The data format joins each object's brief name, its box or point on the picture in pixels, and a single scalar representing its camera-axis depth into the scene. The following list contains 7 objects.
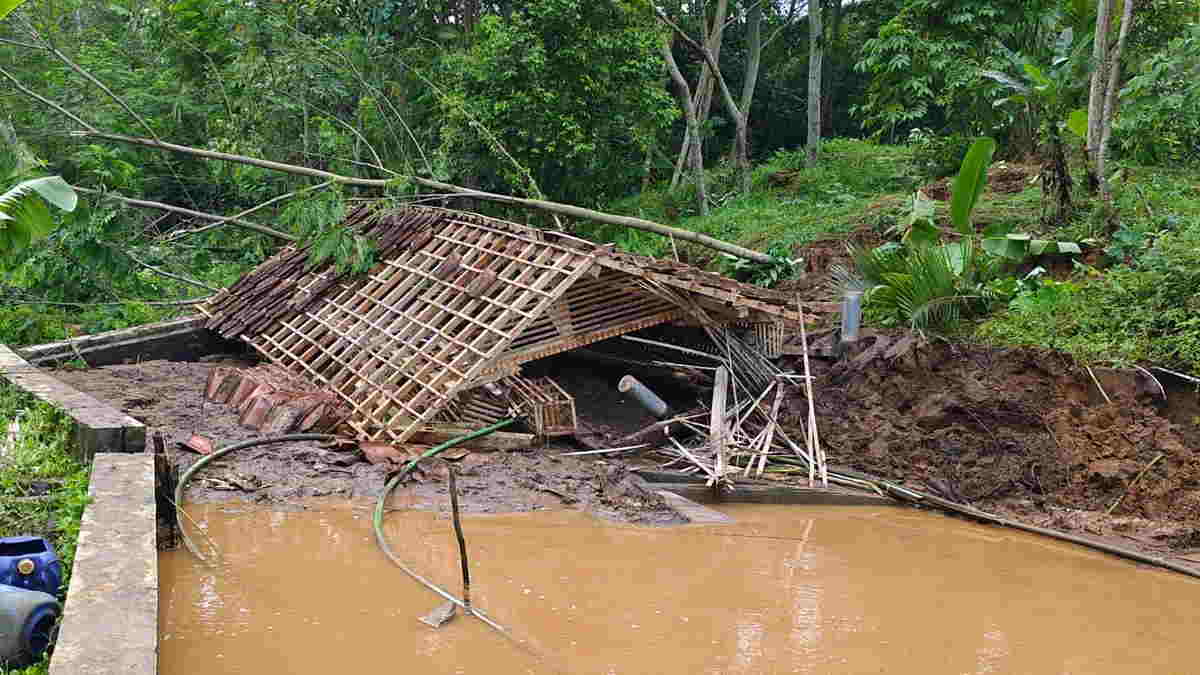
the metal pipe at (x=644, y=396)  9.52
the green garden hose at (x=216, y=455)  6.23
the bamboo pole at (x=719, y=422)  8.37
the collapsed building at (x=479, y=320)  8.69
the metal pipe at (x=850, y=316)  10.27
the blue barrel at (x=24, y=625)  3.84
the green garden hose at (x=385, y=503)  5.48
